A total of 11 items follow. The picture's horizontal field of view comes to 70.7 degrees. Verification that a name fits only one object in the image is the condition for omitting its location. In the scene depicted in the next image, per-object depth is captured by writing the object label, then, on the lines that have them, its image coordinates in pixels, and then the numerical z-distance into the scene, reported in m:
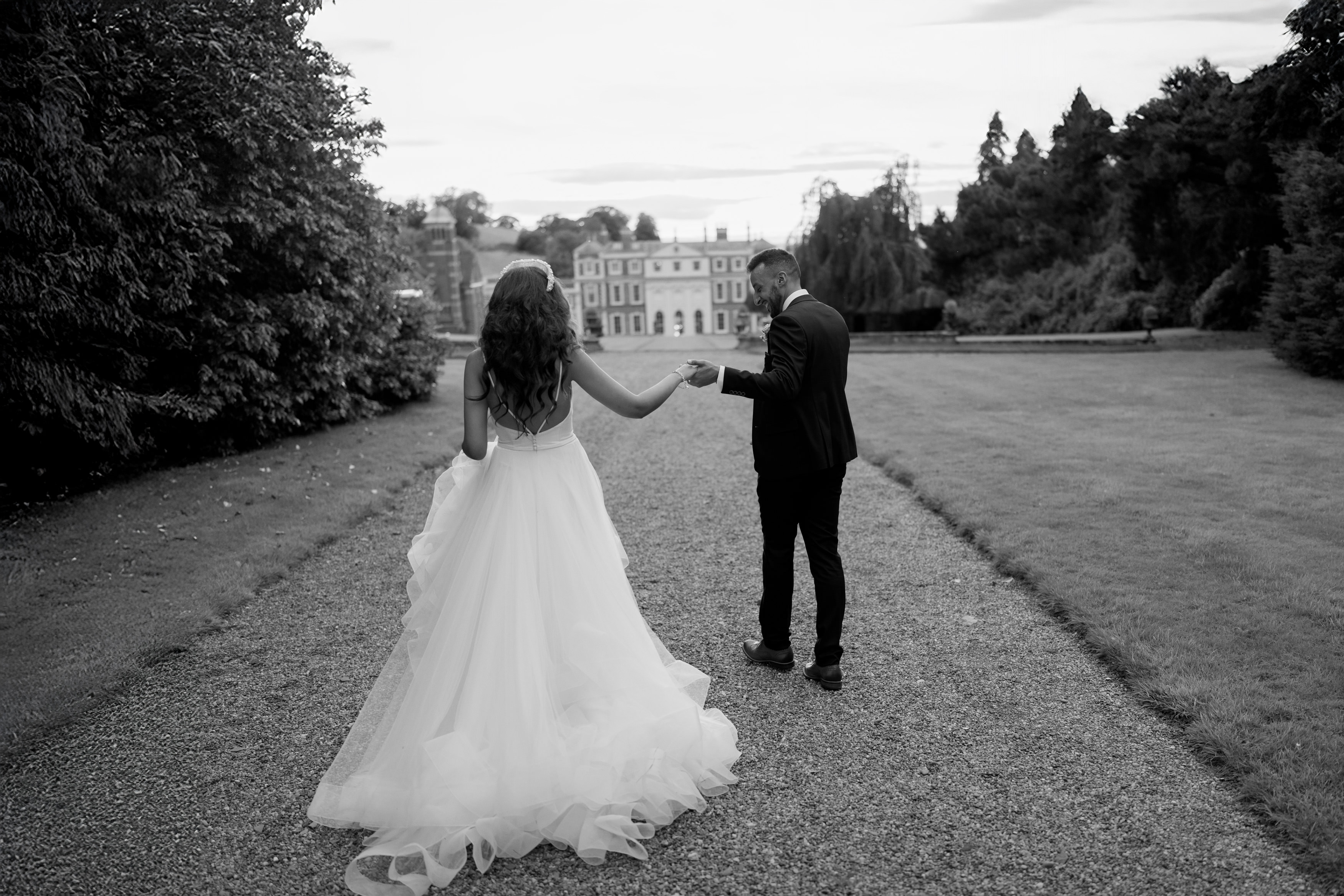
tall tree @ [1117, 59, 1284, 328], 24.70
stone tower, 80.50
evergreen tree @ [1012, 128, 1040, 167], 51.84
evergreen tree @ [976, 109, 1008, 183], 67.25
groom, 4.52
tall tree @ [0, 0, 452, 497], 7.79
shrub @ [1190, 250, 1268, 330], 27.62
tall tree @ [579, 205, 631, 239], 137.38
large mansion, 101.19
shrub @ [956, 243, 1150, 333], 37.34
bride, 3.39
